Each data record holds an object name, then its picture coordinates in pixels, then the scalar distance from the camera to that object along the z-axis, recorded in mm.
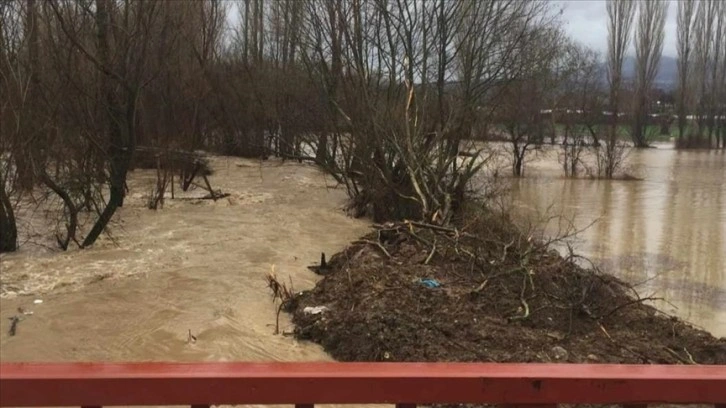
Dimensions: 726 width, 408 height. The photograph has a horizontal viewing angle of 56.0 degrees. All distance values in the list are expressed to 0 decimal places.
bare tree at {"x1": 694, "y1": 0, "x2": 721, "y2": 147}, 52125
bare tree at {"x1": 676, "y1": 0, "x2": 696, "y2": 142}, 53156
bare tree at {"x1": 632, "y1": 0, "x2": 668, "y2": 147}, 49594
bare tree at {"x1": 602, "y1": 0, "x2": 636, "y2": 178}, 44844
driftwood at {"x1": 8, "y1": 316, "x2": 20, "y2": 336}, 6379
